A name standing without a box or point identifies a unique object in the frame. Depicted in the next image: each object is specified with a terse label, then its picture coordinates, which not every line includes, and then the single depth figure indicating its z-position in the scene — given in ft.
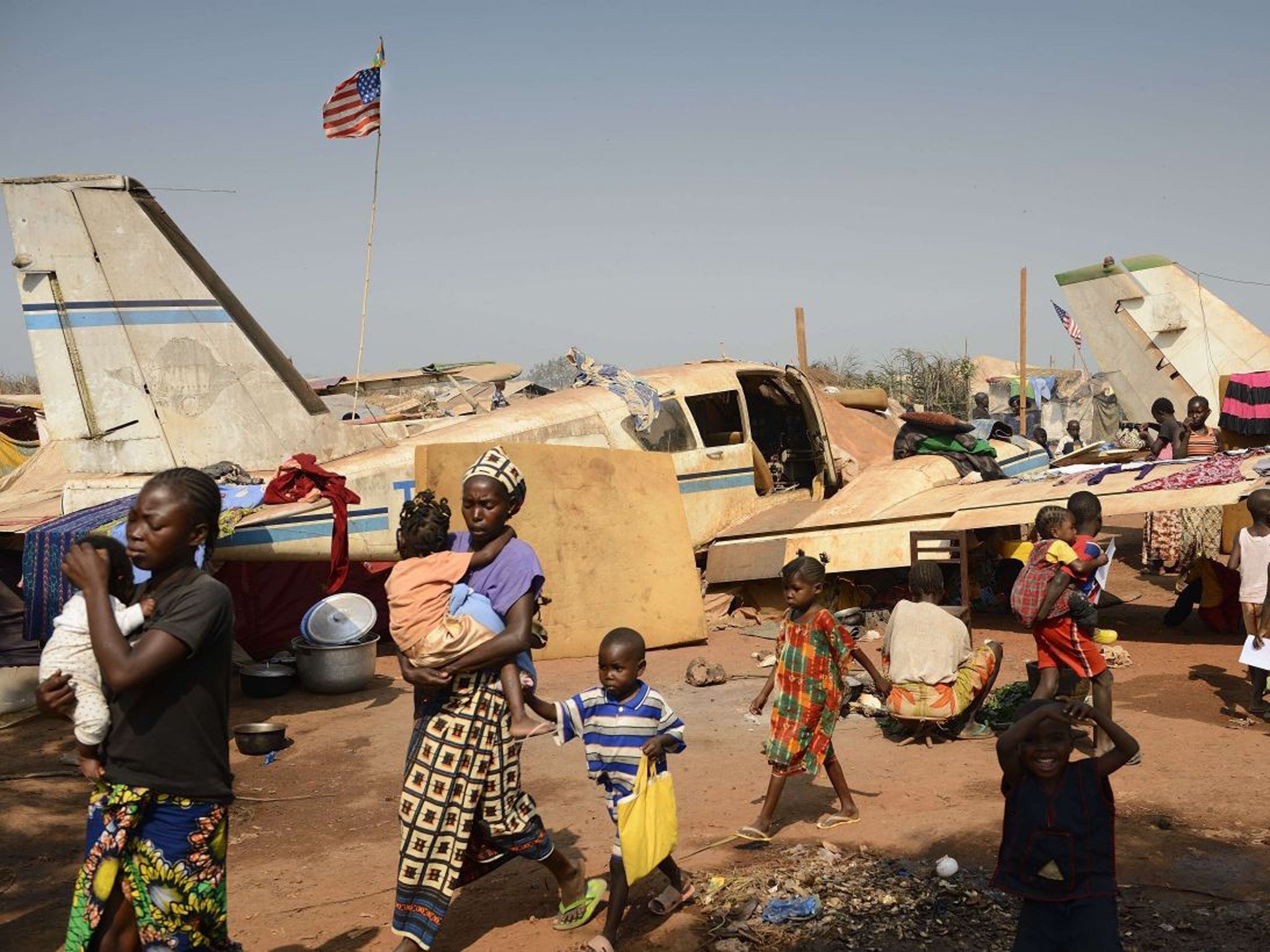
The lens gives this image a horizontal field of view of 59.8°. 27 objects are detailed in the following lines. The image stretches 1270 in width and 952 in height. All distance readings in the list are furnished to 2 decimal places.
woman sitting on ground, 22.70
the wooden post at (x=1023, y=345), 61.05
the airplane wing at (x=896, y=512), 31.30
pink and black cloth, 44.42
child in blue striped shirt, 13.67
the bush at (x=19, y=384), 125.49
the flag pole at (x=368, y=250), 35.55
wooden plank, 33.63
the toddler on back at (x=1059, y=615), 20.03
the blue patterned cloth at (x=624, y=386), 37.50
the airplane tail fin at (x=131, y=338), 31.12
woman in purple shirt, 12.94
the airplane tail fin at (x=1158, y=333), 57.82
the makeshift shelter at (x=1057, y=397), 92.38
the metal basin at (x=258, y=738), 24.72
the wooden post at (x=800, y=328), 60.49
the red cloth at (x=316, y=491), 30.81
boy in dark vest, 10.37
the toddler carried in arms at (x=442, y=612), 12.78
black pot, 29.60
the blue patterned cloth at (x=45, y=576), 25.98
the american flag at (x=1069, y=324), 79.61
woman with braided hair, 9.82
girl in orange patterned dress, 17.66
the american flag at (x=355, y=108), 39.42
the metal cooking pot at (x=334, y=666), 29.63
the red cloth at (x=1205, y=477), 30.22
